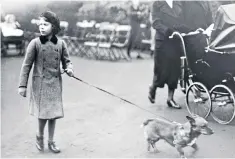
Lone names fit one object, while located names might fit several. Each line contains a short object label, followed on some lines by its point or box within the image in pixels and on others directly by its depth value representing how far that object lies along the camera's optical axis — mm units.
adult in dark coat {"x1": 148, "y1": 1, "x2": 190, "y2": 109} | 7266
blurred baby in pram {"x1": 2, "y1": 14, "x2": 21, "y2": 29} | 10106
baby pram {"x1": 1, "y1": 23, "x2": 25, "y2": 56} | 13763
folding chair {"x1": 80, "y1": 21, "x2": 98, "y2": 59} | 15242
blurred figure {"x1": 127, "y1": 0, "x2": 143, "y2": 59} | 14995
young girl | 5086
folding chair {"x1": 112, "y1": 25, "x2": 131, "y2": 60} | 14841
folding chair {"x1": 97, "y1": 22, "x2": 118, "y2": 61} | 14698
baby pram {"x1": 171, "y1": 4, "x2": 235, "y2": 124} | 6230
